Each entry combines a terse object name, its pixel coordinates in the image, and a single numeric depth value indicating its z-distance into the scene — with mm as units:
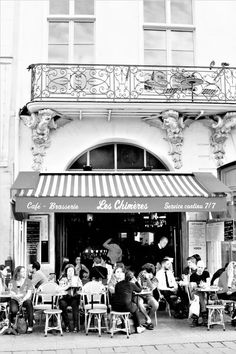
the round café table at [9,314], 9133
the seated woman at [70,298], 9464
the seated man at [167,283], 10781
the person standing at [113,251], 12852
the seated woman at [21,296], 9320
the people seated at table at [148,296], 9723
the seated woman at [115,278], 9758
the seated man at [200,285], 9828
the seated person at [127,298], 8945
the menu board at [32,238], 12062
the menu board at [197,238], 12398
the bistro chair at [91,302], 9445
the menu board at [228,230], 12031
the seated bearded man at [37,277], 10503
